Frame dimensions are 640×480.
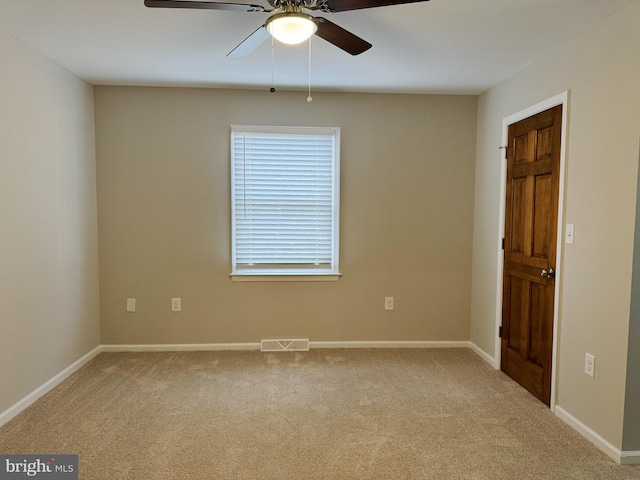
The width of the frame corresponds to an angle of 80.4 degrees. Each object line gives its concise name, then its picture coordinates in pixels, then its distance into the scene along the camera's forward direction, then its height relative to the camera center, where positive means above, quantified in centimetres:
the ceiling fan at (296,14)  168 +94
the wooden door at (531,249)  266 -22
